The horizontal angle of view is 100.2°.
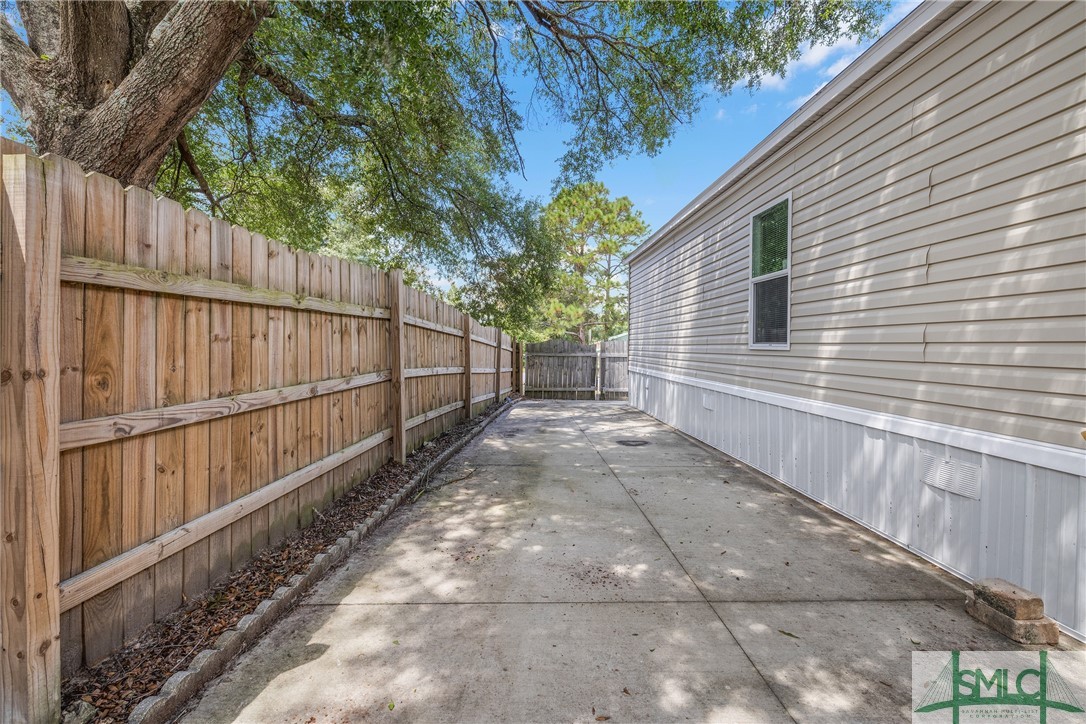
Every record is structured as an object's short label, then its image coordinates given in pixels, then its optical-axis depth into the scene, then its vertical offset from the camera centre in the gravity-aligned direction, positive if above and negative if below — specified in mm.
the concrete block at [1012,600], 2201 -1188
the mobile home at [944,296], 2348 +436
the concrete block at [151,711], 1547 -1268
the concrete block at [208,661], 1819 -1278
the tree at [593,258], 19188 +4206
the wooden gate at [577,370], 13820 -506
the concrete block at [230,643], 1938 -1285
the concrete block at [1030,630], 2158 -1294
